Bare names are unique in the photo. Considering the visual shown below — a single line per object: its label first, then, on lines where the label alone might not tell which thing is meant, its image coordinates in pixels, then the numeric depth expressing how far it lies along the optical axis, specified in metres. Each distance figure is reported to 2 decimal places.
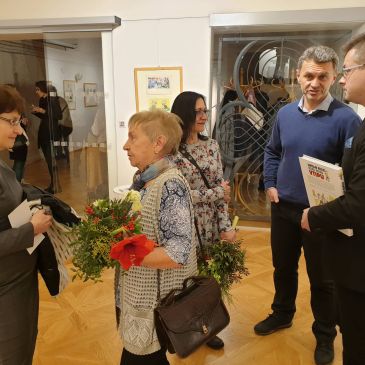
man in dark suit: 1.35
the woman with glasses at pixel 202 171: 1.97
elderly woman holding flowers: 1.25
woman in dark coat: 1.36
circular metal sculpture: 4.00
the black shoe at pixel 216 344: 2.26
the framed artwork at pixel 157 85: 3.97
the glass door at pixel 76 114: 4.27
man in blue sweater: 1.96
